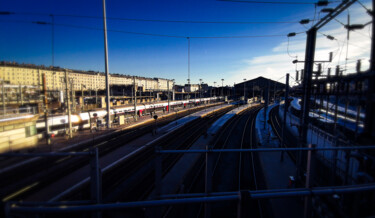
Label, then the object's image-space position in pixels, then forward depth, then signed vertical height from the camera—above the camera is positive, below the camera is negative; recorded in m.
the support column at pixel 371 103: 4.67 -0.13
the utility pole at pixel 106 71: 21.46 +3.13
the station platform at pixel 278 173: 7.18 -4.81
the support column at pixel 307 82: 7.64 +0.68
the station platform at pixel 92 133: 5.26 -4.17
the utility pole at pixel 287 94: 12.58 +0.29
